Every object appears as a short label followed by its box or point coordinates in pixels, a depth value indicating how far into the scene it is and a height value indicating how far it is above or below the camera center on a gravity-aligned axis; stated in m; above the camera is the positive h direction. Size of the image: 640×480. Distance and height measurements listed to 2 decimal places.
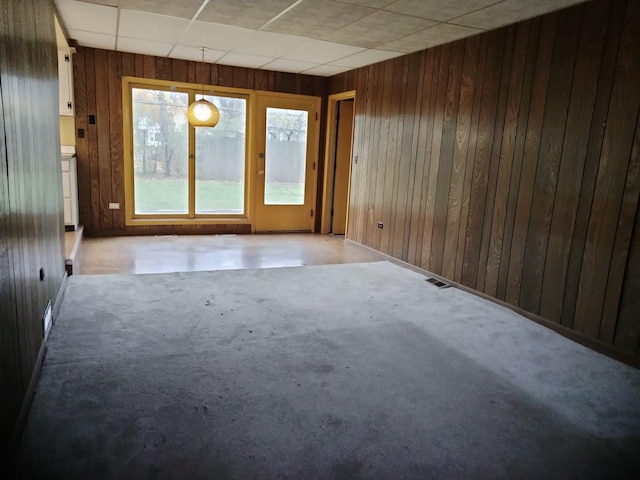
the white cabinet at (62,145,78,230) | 5.42 -0.49
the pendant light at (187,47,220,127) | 6.18 +0.55
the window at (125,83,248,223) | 6.38 -0.06
